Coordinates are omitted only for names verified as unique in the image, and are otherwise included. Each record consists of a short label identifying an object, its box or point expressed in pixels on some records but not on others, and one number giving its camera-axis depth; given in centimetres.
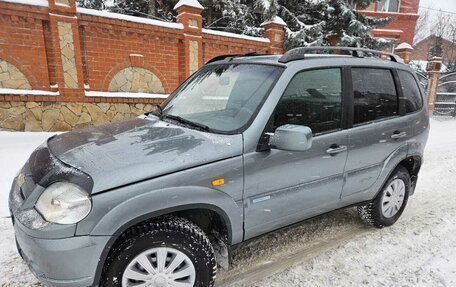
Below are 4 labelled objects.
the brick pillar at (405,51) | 1335
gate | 1392
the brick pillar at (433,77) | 1335
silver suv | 186
